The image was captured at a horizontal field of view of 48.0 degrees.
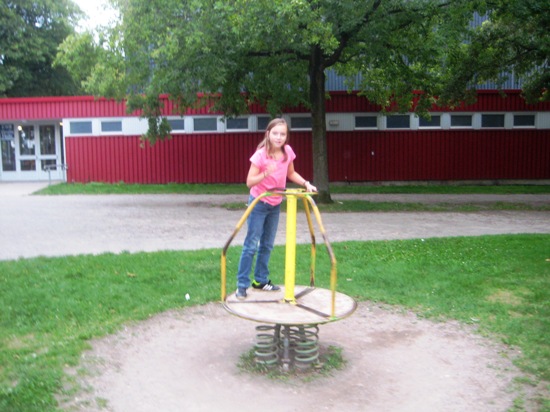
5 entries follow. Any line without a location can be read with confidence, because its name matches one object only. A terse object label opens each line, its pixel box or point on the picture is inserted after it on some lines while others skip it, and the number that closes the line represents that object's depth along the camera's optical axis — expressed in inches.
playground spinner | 183.0
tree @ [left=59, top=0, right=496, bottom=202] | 522.0
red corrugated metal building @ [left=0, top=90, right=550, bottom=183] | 937.5
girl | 207.3
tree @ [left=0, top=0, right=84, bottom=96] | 1220.5
